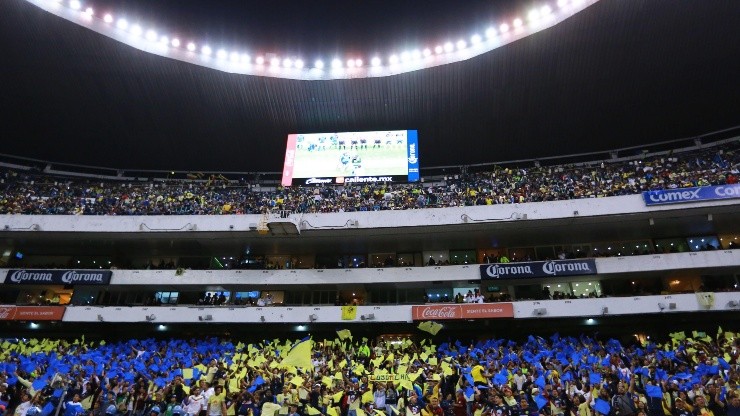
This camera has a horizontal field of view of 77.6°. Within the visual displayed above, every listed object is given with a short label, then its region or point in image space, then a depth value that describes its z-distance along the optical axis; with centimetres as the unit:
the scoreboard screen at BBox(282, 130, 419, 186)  3291
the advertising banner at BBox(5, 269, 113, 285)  3047
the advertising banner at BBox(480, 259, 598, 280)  2706
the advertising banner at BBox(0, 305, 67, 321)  2936
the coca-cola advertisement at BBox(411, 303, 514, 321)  2669
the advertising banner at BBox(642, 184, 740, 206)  2458
